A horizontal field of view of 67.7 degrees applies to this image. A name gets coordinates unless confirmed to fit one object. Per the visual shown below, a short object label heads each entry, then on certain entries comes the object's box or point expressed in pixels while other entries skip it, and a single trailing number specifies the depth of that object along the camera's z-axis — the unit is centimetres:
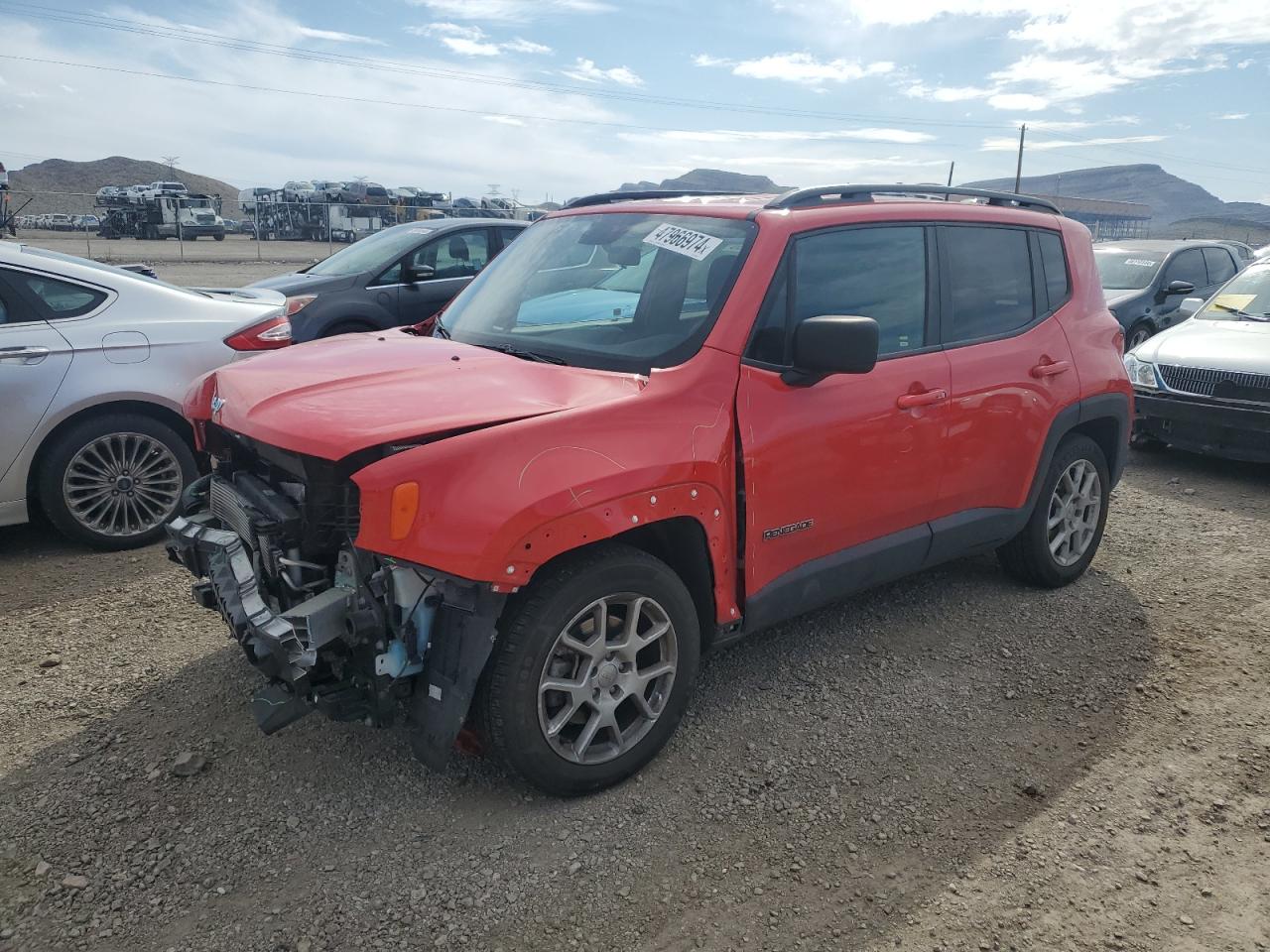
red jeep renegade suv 271
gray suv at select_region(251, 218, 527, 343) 859
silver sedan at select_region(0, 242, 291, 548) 486
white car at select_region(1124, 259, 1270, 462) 682
